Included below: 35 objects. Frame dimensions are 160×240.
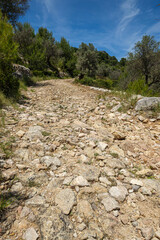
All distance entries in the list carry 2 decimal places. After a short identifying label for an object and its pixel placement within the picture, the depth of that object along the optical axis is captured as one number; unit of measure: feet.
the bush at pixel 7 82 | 21.61
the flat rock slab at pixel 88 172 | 7.69
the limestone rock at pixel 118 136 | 12.80
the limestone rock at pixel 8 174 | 6.64
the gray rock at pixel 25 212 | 5.18
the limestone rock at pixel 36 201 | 5.73
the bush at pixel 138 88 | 24.14
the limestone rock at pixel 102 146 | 10.85
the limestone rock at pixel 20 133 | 10.92
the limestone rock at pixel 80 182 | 7.07
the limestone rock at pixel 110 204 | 6.01
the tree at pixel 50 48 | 85.92
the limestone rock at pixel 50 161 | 8.41
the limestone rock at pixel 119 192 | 6.58
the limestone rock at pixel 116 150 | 10.54
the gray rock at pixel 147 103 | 16.96
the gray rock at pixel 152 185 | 7.06
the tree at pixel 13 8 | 49.06
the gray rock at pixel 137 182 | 7.44
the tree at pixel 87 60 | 60.84
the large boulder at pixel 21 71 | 39.20
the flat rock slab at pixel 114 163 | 8.88
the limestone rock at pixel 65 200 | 5.74
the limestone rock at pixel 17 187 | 6.19
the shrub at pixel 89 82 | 51.67
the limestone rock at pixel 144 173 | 8.29
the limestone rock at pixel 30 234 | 4.45
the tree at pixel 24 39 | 61.98
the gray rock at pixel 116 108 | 19.84
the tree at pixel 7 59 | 21.49
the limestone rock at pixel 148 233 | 4.85
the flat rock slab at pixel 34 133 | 11.10
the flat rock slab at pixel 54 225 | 4.70
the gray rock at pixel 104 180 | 7.49
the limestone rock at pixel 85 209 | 5.59
